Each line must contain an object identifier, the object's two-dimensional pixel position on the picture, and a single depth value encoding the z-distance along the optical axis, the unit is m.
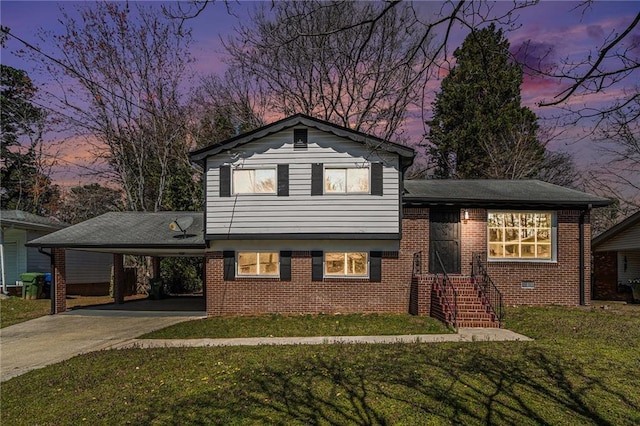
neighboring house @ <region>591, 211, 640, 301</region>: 18.62
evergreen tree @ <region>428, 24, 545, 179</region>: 28.31
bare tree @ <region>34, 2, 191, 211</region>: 24.25
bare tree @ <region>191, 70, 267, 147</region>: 27.09
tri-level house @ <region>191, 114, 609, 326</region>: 14.41
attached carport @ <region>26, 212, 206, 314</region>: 14.98
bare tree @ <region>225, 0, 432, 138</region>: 22.33
